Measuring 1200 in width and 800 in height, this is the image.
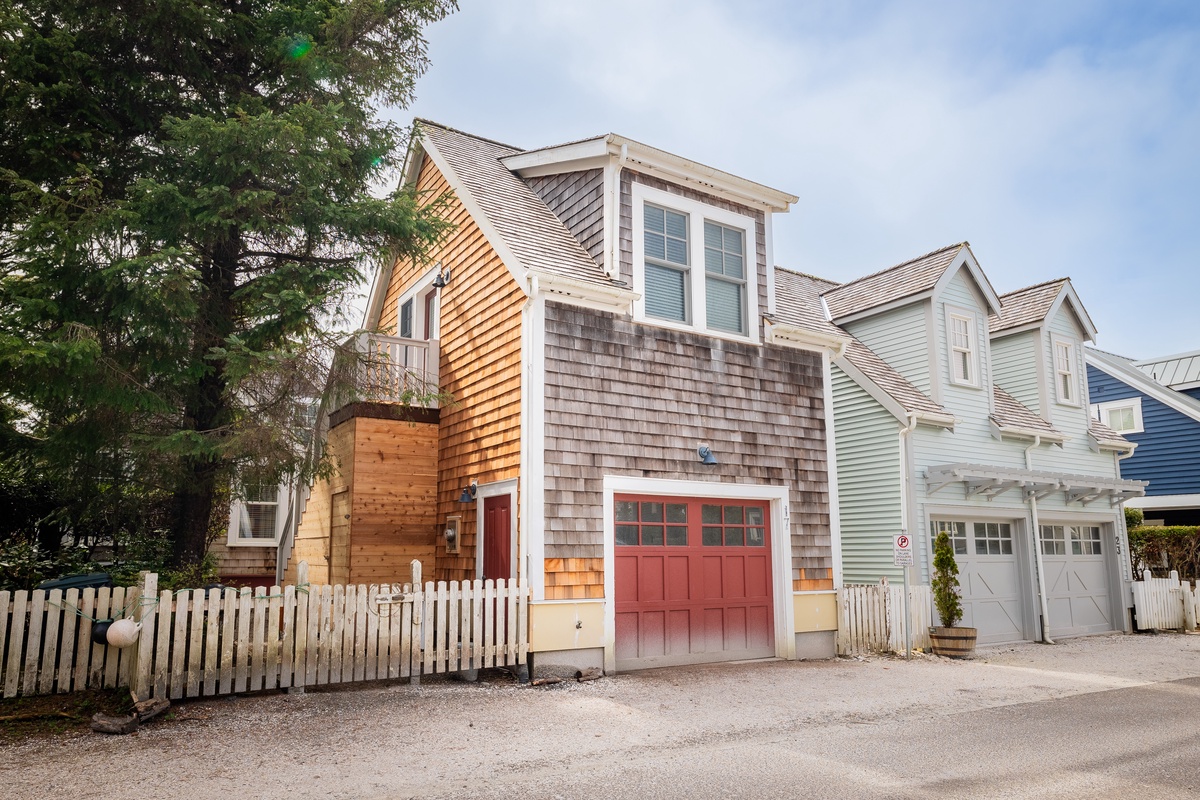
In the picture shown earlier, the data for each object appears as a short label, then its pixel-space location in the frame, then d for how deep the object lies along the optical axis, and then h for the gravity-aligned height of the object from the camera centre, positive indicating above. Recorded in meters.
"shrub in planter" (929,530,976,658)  13.37 -1.09
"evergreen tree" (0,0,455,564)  9.52 +4.03
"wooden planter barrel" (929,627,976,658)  13.34 -1.58
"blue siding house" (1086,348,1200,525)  22.83 +3.38
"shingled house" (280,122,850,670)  10.87 +1.67
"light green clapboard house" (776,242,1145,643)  15.05 +1.92
